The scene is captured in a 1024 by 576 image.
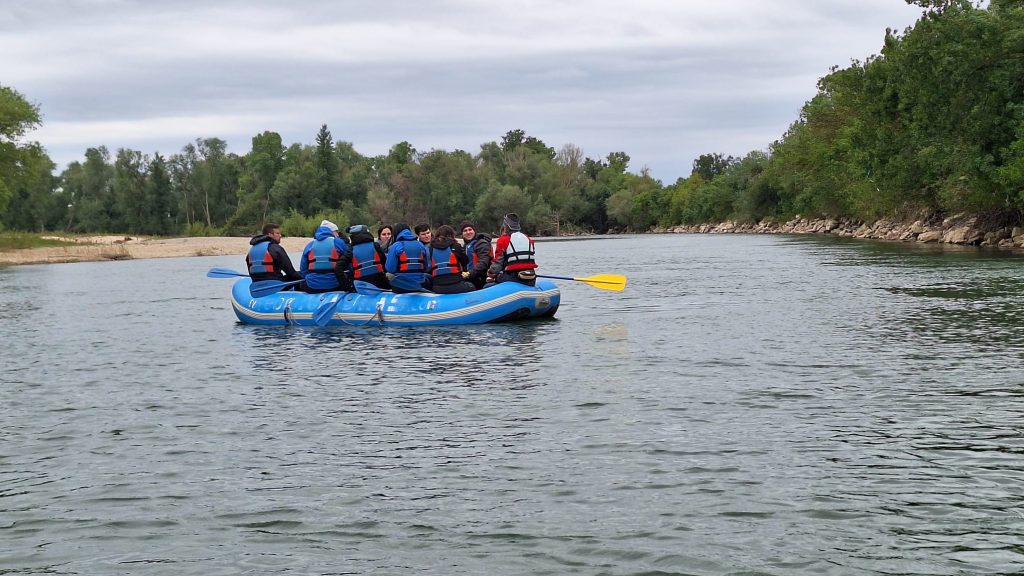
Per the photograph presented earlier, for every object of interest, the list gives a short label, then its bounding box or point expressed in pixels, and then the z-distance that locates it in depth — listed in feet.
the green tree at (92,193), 367.86
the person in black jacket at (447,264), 55.57
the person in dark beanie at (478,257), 58.29
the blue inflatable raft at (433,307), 54.75
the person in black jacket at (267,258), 60.13
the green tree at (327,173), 361.51
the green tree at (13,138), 196.85
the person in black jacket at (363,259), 57.31
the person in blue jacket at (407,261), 56.03
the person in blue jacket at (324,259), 57.82
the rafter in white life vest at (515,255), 55.31
